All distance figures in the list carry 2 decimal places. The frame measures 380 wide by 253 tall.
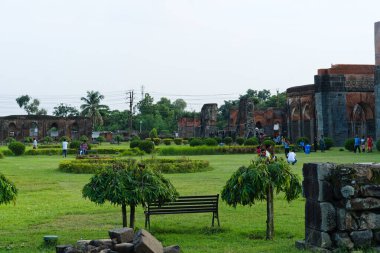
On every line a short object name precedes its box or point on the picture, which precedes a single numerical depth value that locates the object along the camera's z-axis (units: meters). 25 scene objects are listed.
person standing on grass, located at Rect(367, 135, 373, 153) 33.06
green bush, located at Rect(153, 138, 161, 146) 53.78
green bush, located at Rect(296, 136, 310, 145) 38.07
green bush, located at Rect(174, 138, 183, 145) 53.75
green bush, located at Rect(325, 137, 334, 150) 37.60
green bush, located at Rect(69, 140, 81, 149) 40.83
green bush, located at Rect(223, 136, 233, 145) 46.28
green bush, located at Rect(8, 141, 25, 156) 36.31
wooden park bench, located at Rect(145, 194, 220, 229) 10.62
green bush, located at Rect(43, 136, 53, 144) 57.11
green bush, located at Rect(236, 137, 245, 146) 44.72
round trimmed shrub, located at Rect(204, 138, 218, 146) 41.58
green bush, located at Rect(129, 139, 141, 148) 38.07
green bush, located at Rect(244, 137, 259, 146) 40.59
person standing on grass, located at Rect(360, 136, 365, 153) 33.59
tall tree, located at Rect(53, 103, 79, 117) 100.93
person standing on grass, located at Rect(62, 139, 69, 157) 34.56
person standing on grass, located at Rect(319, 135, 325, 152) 35.31
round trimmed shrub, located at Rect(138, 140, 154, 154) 36.91
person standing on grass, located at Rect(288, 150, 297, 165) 24.18
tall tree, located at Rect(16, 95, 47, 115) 103.00
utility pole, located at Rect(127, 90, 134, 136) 70.62
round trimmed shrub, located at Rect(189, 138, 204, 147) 41.22
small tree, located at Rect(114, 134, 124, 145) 61.78
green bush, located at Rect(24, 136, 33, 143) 58.94
